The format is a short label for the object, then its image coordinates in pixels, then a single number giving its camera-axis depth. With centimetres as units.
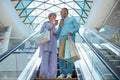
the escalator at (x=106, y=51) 146
